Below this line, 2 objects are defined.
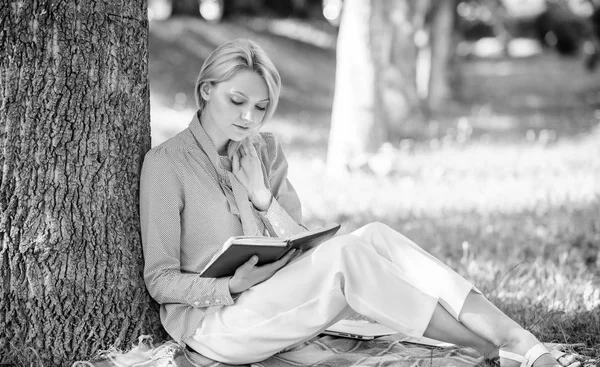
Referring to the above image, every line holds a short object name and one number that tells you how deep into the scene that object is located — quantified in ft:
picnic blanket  19.96
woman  18.65
